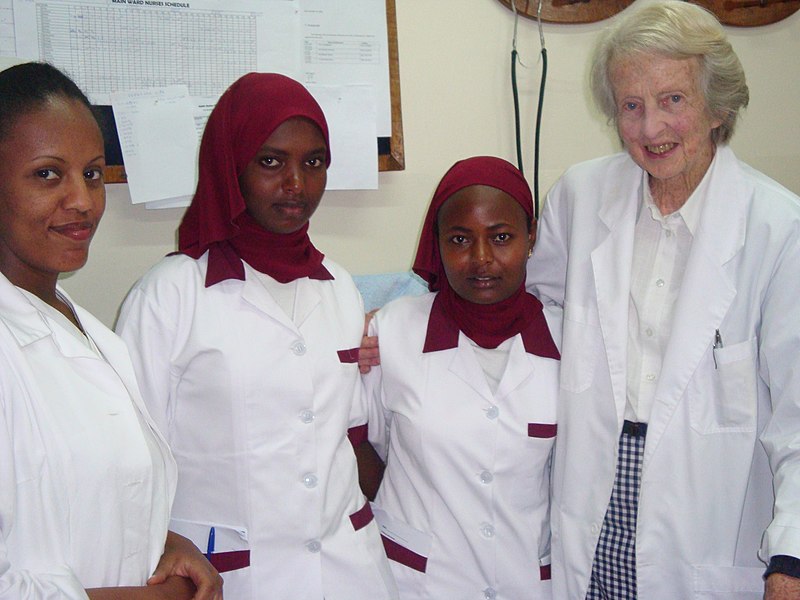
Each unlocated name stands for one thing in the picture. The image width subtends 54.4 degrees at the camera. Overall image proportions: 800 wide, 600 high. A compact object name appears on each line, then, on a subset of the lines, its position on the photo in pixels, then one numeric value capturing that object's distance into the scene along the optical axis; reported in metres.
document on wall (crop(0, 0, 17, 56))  1.74
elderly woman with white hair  1.40
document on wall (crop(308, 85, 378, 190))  2.04
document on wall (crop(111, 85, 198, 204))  1.86
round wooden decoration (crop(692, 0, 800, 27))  2.44
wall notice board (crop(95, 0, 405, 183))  2.08
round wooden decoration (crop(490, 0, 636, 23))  2.23
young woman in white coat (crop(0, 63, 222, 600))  0.92
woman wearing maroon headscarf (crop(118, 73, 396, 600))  1.36
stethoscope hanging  2.24
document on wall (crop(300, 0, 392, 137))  2.01
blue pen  1.35
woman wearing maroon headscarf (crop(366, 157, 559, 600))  1.48
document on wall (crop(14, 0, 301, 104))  1.79
